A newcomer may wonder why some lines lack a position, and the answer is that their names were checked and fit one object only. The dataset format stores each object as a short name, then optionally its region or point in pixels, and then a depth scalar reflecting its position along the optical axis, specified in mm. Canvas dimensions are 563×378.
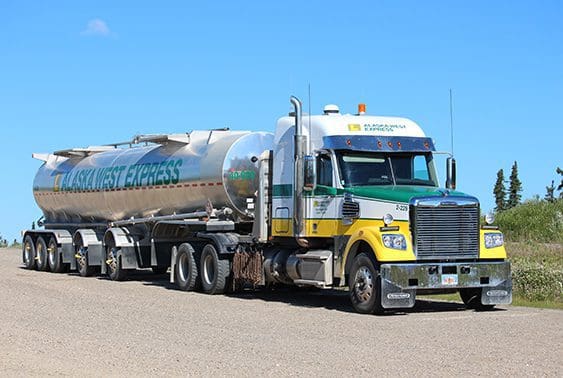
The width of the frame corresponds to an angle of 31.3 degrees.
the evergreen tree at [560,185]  53844
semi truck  17469
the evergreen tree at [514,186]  75688
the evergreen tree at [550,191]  54234
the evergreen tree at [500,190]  75369
